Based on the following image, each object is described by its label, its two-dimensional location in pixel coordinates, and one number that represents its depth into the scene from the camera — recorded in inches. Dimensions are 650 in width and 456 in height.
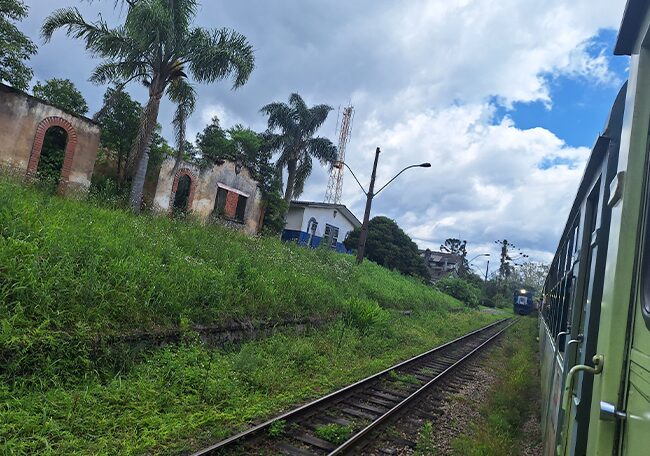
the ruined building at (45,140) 503.8
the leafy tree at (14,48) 579.8
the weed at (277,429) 206.5
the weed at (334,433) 212.4
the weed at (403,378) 340.5
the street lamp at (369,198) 794.8
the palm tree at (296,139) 1039.6
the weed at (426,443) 217.4
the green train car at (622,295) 56.6
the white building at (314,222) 1289.4
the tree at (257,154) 977.5
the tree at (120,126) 673.0
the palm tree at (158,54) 502.3
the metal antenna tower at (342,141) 1860.2
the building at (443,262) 2534.4
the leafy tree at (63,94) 717.9
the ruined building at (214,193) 721.0
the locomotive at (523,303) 1626.5
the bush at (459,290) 1498.5
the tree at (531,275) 3019.2
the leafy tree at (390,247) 1326.3
